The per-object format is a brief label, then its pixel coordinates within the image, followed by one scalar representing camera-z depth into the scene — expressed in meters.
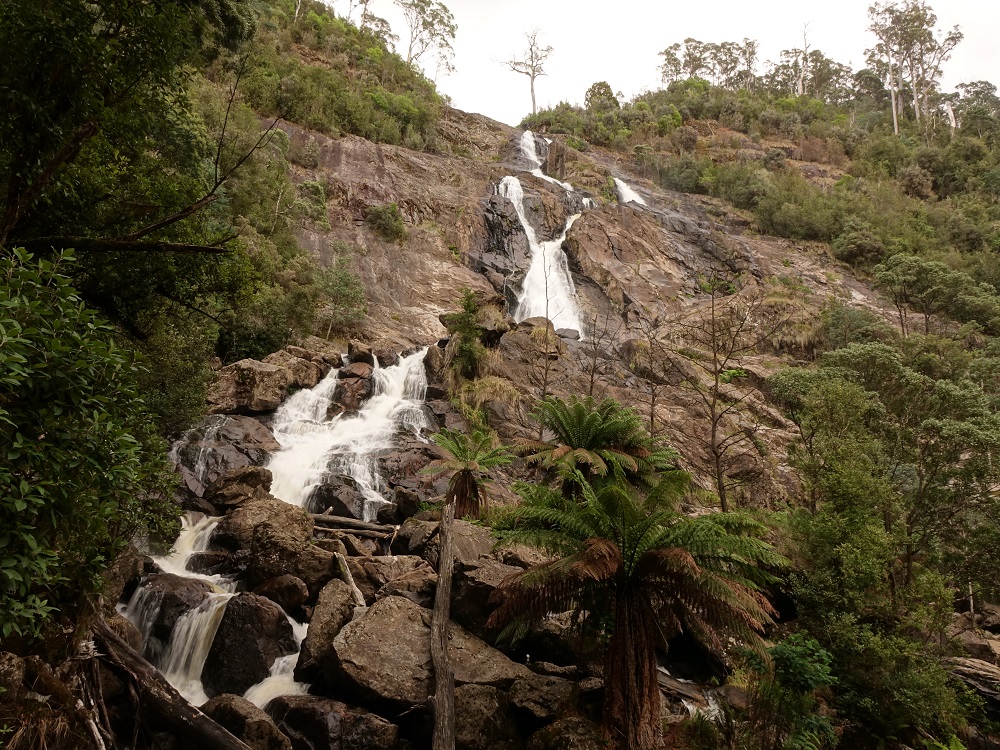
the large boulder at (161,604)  8.23
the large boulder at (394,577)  9.41
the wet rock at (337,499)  13.98
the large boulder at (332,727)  6.68
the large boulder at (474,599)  8.57
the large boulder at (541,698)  7.05
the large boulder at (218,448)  13.43
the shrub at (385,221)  30.00
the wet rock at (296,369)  18.53
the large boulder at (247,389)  16.78
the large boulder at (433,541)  10.03
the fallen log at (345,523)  12.86
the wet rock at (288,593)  9.02
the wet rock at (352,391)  18.97
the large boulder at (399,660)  7.16
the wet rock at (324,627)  7.75
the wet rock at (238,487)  12.43
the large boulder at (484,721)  6.75
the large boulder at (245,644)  7.86
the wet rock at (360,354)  21.22
